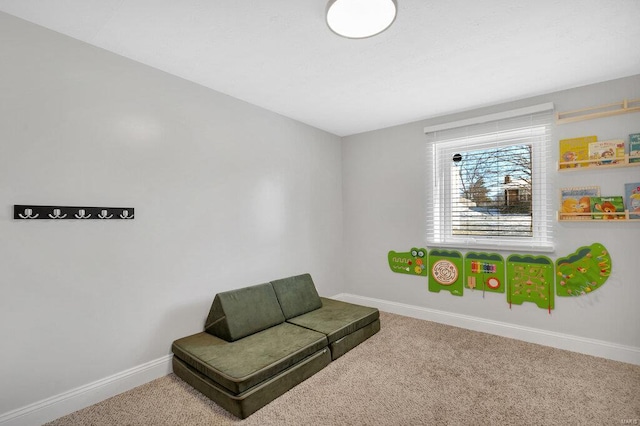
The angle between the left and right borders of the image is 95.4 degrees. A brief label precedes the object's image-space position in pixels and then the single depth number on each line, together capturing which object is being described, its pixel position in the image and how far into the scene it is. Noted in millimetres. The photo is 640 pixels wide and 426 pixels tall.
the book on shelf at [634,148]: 2338
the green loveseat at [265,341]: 1864
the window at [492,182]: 2811
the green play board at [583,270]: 2486
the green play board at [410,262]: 3488
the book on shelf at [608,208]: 2400
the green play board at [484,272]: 2997
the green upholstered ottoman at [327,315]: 2566
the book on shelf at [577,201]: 2529
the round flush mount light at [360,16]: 1518
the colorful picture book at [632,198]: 2342
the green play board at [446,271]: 3246
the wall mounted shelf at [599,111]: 2363
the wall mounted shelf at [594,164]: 2354
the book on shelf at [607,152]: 2404
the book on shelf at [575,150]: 2541
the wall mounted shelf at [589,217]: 2365
